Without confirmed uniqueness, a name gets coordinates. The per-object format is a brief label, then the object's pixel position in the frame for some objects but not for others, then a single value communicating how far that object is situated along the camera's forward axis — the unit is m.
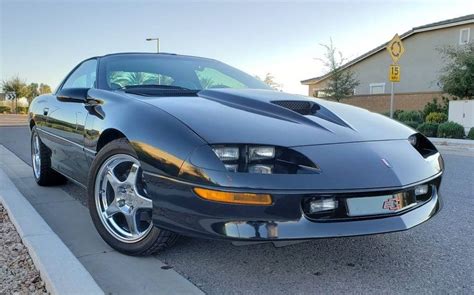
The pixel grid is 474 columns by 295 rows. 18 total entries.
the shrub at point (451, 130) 12.07
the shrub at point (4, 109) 37.73
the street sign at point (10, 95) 41.69
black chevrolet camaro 1.93
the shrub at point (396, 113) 17.69
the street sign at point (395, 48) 11.93
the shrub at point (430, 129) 12.90
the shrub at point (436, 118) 14.90
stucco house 20.73
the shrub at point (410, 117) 15.97
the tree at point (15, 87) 41.66
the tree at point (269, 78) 34.10
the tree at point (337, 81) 21.38
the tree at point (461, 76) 15.33
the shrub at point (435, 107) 17.11
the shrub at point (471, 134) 11.84
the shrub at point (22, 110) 38.99
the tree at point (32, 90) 43.69
